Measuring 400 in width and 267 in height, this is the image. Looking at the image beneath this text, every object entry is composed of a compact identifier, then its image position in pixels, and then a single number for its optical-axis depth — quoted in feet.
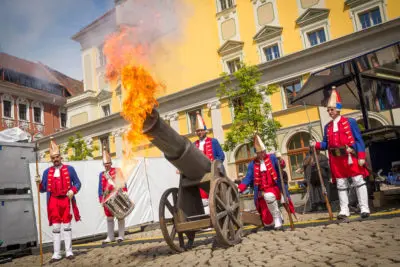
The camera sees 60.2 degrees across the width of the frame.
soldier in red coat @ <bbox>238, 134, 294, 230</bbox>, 20.92
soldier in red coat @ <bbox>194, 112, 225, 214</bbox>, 23.00
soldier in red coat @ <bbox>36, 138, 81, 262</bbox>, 21.91
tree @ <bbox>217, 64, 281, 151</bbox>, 60.44
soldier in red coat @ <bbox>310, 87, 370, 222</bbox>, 19.61
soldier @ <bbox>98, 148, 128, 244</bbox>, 28.28
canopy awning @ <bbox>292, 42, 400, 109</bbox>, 27.99
